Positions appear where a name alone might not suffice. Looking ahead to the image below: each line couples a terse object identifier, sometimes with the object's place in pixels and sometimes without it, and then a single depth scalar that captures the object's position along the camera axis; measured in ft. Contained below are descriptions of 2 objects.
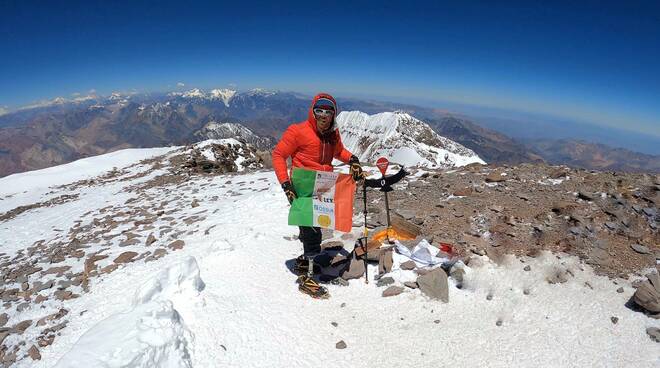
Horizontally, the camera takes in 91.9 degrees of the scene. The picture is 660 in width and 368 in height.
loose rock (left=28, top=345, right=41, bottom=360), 20.63
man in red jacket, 22.35
